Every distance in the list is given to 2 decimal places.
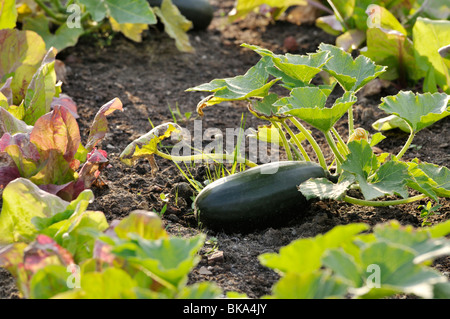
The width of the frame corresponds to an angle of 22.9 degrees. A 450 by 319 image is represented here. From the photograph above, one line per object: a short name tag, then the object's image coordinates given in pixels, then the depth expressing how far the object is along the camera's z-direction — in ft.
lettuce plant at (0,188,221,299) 8.35
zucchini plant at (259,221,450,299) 8.05
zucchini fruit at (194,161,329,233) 13.98
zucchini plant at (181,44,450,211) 12.46
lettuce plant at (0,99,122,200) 13.39
